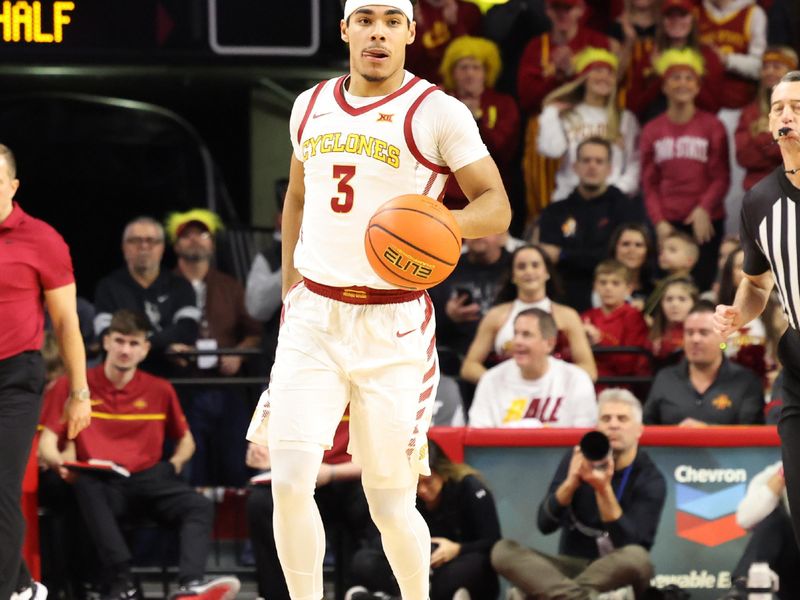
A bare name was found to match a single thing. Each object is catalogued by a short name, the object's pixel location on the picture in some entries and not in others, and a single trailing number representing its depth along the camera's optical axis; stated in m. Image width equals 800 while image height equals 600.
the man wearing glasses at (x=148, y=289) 20.28
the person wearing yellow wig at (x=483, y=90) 22.47
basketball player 10.97
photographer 15.22
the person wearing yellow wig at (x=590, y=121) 22.10
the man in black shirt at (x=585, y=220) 21.27
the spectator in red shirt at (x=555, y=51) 22.83
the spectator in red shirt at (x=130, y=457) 16.35
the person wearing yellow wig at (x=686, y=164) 21.88
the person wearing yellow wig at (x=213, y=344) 18.98
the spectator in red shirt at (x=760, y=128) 21.84
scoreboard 18.30
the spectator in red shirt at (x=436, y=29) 23.43
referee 10.97
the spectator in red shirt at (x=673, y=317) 19.09
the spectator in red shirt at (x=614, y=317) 19.71
